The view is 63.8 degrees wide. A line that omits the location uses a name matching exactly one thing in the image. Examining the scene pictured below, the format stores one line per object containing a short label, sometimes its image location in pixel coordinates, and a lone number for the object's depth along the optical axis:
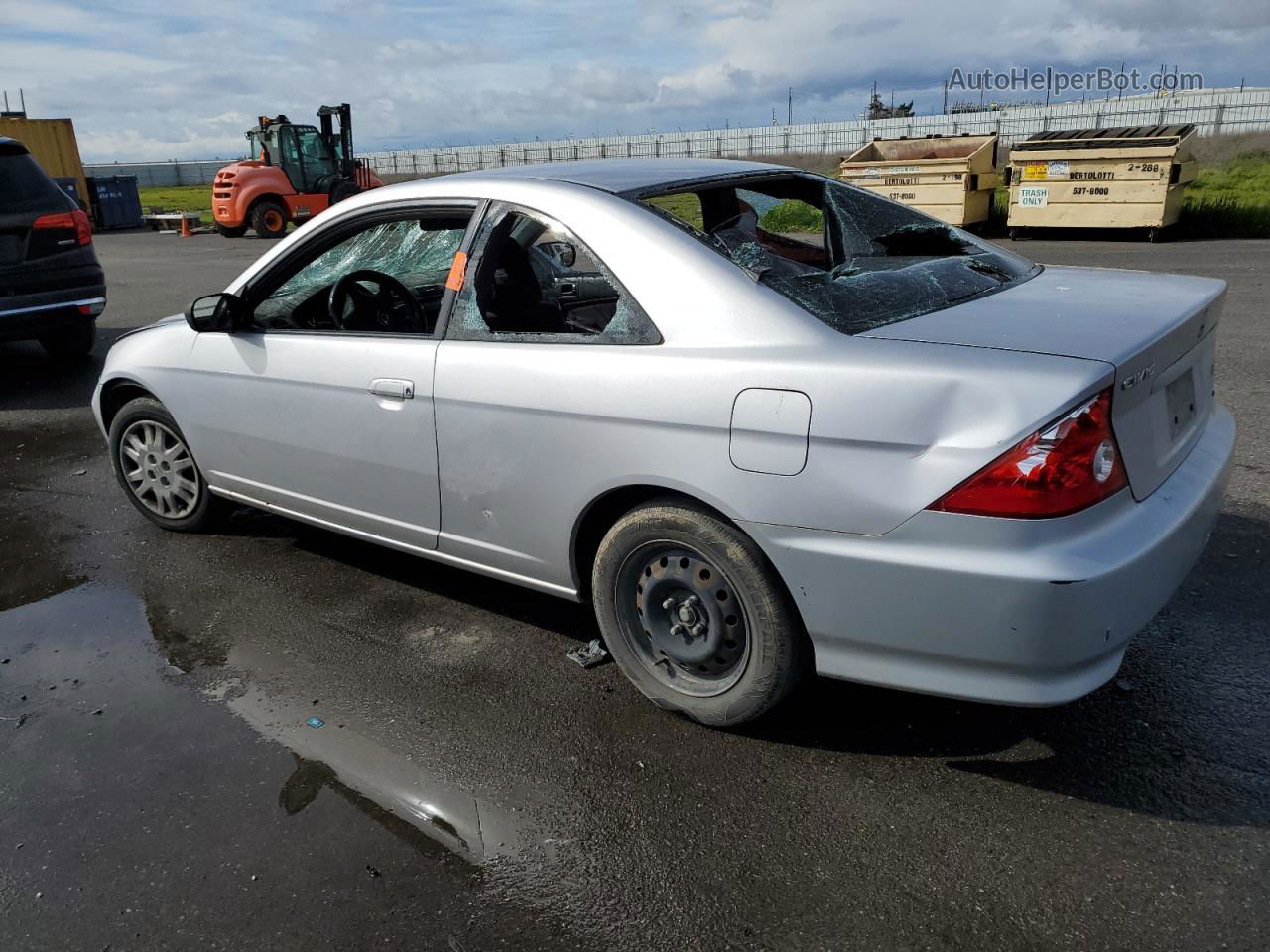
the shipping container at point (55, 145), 27.83
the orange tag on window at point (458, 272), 3.46
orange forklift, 24.25
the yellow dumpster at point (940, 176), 16.25
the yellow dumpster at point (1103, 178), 14.63
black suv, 7.89
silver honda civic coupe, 2.46
